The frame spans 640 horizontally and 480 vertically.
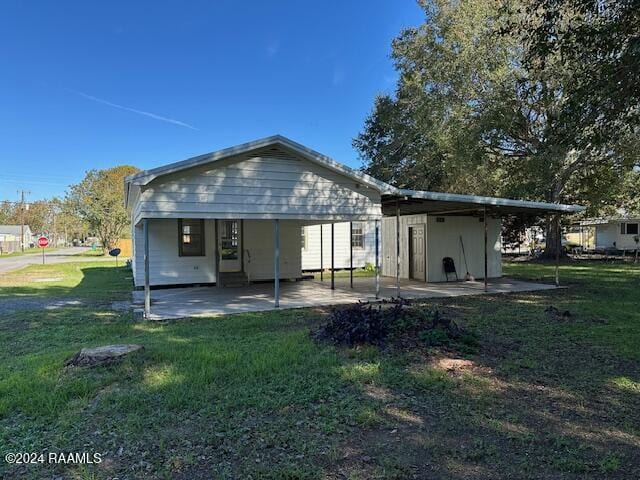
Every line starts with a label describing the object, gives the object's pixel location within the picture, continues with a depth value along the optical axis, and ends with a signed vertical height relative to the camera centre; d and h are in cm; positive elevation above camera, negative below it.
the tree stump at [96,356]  465 -118
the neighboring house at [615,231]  2997 +91
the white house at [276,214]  844 +74
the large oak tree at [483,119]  1798 +563
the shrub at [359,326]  553 -105
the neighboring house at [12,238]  4877 +122
